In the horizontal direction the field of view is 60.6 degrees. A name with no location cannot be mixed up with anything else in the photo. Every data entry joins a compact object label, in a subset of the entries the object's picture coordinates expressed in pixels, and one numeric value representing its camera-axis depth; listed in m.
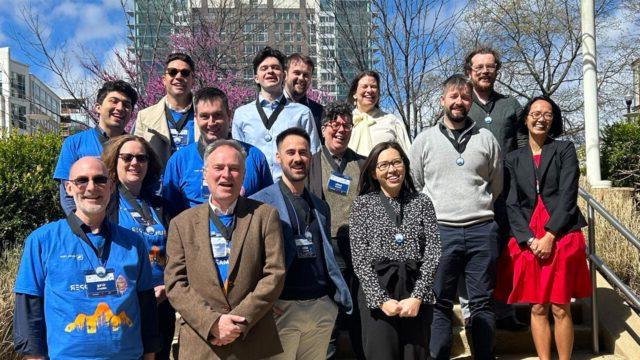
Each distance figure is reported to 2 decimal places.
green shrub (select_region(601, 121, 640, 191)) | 9.09
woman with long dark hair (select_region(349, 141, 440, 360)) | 3.56
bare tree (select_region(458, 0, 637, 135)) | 20.59
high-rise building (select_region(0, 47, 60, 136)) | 13.01
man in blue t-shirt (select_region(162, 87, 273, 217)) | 3.80
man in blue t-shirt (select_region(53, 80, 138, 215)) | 3.90
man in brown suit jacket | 2.92
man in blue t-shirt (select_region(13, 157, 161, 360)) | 2.72
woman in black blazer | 4.28
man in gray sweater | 4.27
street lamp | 21.94
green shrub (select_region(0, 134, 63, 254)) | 6.62
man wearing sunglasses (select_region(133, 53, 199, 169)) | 4.41
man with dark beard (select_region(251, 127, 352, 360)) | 3.39
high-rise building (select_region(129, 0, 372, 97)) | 10.41
